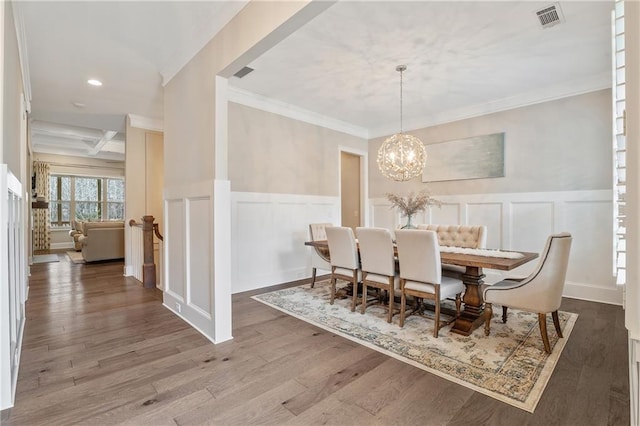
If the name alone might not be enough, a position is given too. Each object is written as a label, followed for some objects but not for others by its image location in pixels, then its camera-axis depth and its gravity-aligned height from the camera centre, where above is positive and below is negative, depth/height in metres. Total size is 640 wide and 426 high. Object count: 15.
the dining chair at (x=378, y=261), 2.92 -0.53
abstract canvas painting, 4.48 +0.80
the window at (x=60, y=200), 8.72 +0.33
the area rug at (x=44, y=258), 6.46 -1.08
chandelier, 3.90 +0.70
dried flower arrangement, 3.55 +0.05
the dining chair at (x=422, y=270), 2.58 -0.55
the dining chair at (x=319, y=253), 4.14 -0.61
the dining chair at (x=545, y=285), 2.25 -0.60
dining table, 2.56 -0.60
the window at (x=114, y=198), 9.59 +0.42
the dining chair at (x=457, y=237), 3.36 -0.35
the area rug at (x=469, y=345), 1.89 -1.11
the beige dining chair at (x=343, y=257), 3.27 -0.54
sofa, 6.13 -0.63
